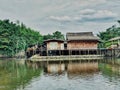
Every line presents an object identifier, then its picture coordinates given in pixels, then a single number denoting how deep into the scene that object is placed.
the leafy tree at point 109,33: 43.05
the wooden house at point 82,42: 30.99
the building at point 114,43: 32.84
